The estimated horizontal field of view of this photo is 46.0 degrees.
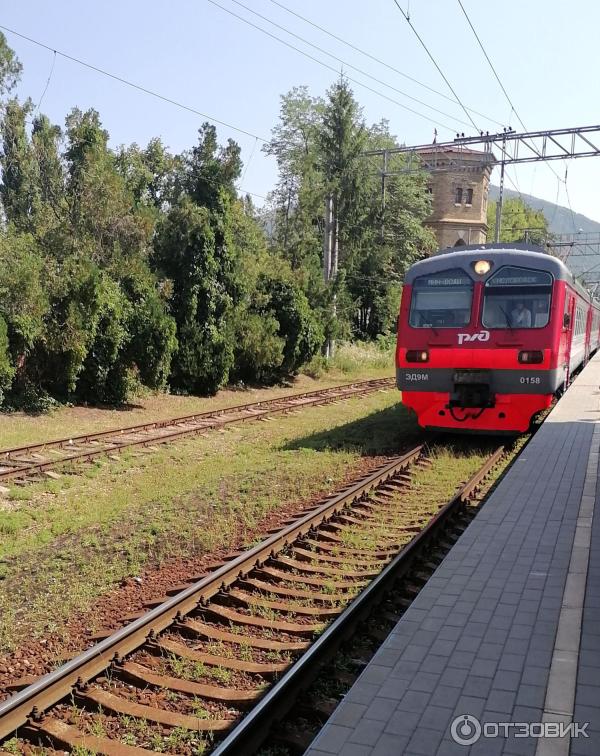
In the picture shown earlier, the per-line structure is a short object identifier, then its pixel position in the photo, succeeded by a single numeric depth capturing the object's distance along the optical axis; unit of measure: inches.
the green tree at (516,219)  2566.4
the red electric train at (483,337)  470.0
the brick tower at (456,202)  2014.0
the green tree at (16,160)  1472.7
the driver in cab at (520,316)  474.9
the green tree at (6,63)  1037.5
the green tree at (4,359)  583.2
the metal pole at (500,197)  1011.4
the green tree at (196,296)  795.4
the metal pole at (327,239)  1187.9
